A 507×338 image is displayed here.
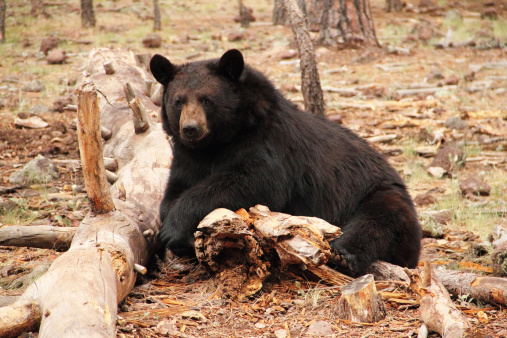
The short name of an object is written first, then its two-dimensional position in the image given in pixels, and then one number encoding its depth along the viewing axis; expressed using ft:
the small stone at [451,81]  76.54
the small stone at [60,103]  62.83
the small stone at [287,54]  92.73
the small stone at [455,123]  60.45
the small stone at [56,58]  86.94
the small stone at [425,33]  106.32
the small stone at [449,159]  50.75
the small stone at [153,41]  99.76
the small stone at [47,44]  94.32
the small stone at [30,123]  57.21
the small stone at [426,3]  141.49
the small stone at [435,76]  79.61
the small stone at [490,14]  125.90
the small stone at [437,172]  49.44
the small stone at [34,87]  71.31
